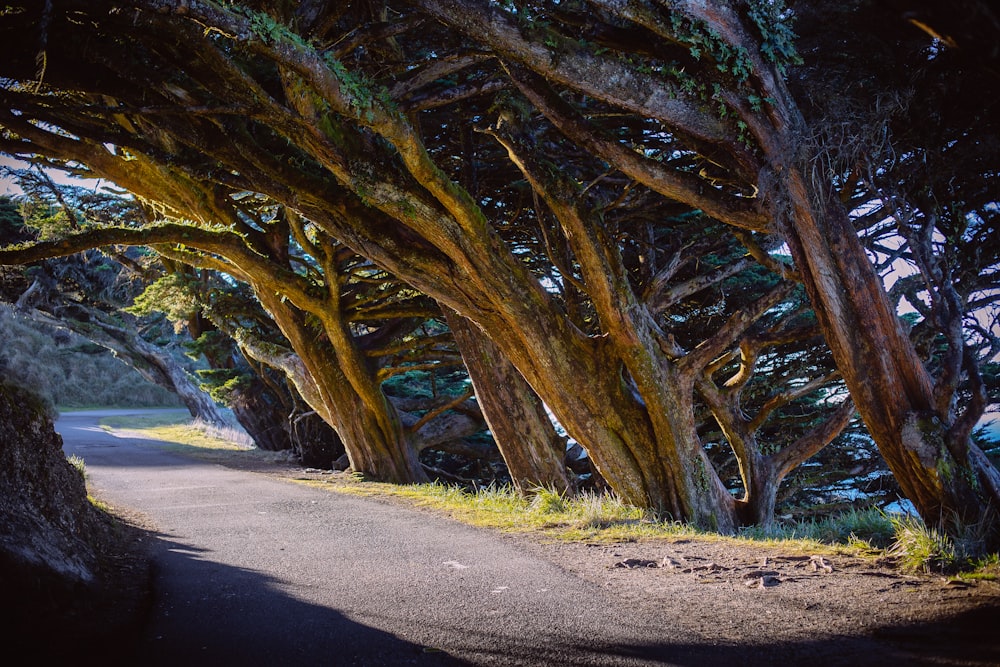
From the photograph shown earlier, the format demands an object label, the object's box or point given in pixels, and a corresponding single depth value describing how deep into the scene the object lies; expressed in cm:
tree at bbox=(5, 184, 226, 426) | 1728
